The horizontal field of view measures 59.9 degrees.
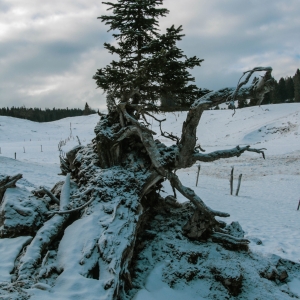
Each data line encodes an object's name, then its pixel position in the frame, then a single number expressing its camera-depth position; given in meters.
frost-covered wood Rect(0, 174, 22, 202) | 6.59
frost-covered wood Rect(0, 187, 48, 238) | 5.54
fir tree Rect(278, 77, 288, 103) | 71.88
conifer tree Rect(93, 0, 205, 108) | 7.78
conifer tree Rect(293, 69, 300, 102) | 63.12
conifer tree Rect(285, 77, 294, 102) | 72.43
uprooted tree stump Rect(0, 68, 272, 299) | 4.55
